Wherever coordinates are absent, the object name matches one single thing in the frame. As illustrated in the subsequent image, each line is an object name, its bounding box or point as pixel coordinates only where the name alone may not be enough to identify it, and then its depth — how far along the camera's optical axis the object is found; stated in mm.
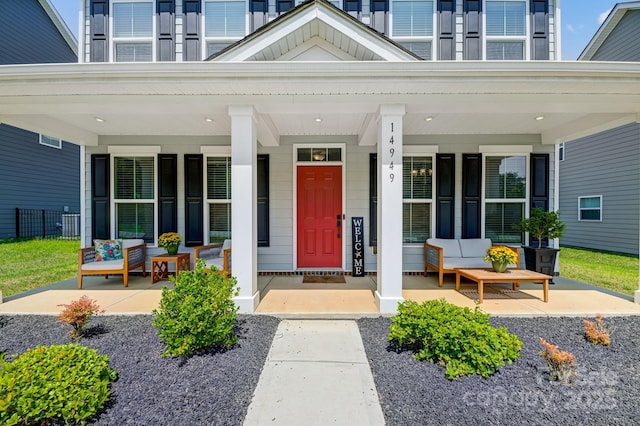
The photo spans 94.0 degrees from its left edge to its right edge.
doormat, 4930
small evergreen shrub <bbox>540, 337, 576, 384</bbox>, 2150
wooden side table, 4836
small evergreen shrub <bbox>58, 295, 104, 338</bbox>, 2812
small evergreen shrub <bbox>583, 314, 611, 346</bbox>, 2768
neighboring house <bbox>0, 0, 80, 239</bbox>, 9141
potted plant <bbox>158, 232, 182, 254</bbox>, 4906
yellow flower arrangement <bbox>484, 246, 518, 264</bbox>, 4013
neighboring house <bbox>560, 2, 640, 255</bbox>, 8031
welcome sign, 5293
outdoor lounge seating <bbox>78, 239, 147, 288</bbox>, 4602
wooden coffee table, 3849
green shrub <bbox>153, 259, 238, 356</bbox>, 2471
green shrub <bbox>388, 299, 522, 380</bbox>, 2238
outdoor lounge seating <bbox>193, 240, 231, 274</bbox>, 4492
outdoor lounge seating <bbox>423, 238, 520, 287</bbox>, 4949
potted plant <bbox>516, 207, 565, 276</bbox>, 4691
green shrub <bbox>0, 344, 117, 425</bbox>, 1596
